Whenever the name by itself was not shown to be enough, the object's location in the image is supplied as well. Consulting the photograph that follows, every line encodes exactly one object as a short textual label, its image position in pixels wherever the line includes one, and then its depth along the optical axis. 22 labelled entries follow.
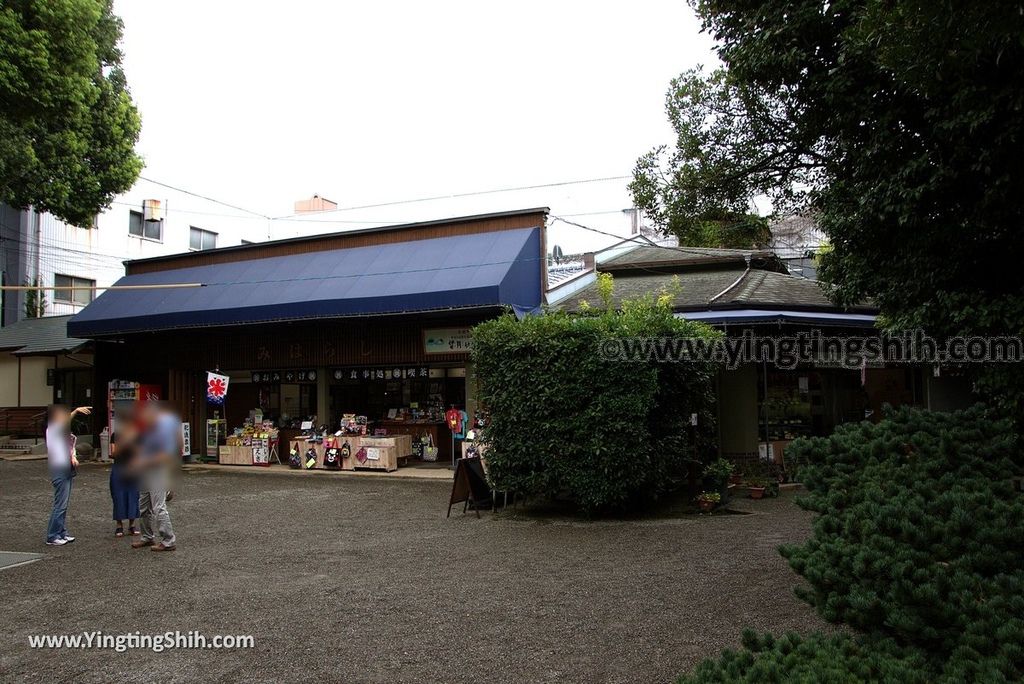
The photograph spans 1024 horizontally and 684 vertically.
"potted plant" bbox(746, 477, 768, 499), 12.94
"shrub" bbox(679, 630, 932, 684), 3.32
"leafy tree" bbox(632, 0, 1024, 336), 5.85
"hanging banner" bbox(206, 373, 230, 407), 18.98
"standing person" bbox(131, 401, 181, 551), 8.78
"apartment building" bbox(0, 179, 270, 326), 29.27
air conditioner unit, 31.08
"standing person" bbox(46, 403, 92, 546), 9.48
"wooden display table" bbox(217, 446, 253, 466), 20.00
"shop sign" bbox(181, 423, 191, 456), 20.77
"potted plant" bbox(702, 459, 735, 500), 11.80
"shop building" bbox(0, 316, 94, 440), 24.77
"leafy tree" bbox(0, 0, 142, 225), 11.55
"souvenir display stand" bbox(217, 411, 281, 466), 19.91
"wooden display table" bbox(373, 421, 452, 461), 18.94
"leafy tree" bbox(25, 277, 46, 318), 30.69
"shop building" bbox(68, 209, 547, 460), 17.30
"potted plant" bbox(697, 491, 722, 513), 11.56
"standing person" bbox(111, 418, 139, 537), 9.19
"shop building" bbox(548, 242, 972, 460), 14.77
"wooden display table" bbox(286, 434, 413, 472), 17.98
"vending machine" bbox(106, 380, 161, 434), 21.02
